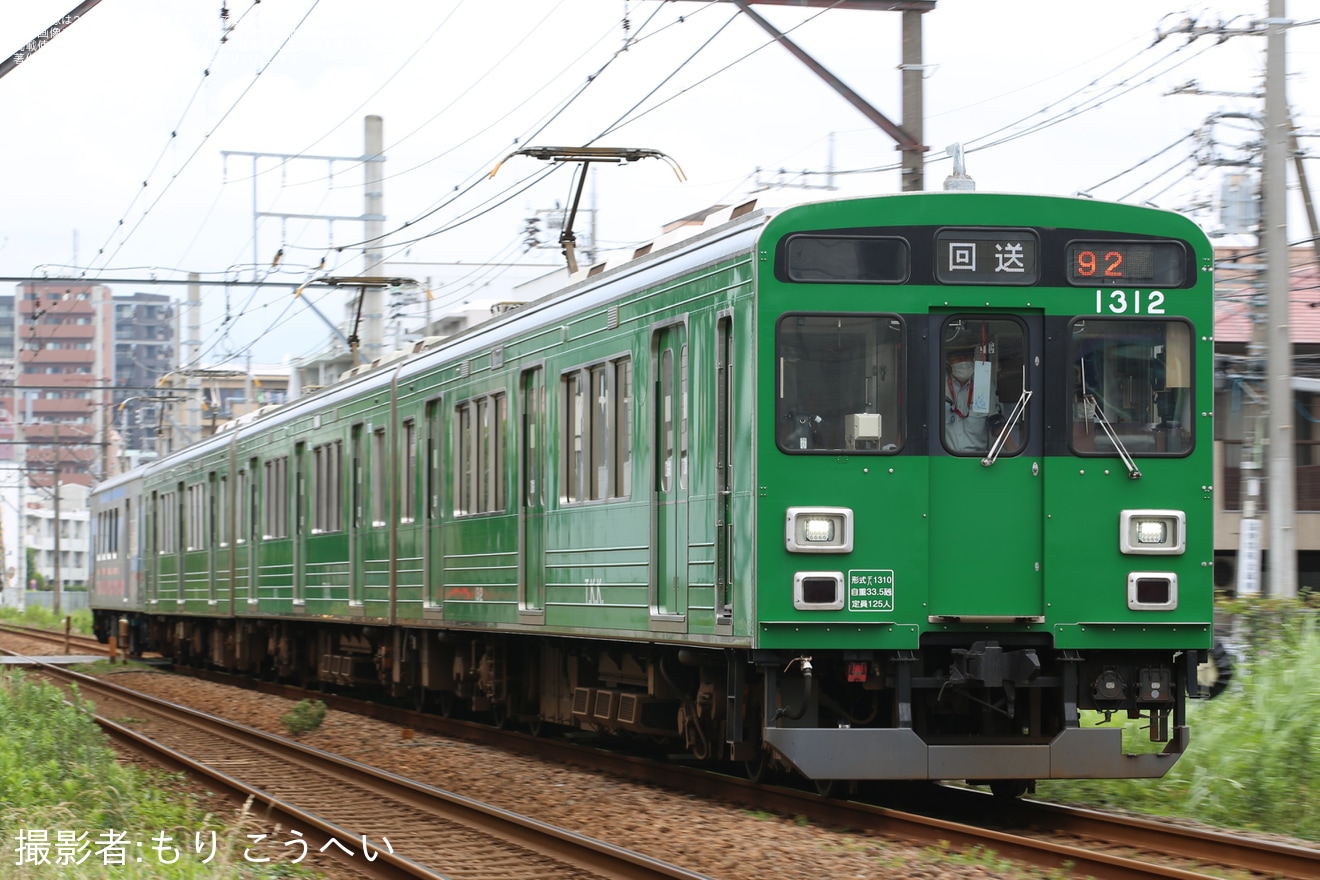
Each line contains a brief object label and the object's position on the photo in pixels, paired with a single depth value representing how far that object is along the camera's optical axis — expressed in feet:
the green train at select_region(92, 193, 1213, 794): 58.23
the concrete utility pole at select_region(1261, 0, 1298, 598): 83.41
